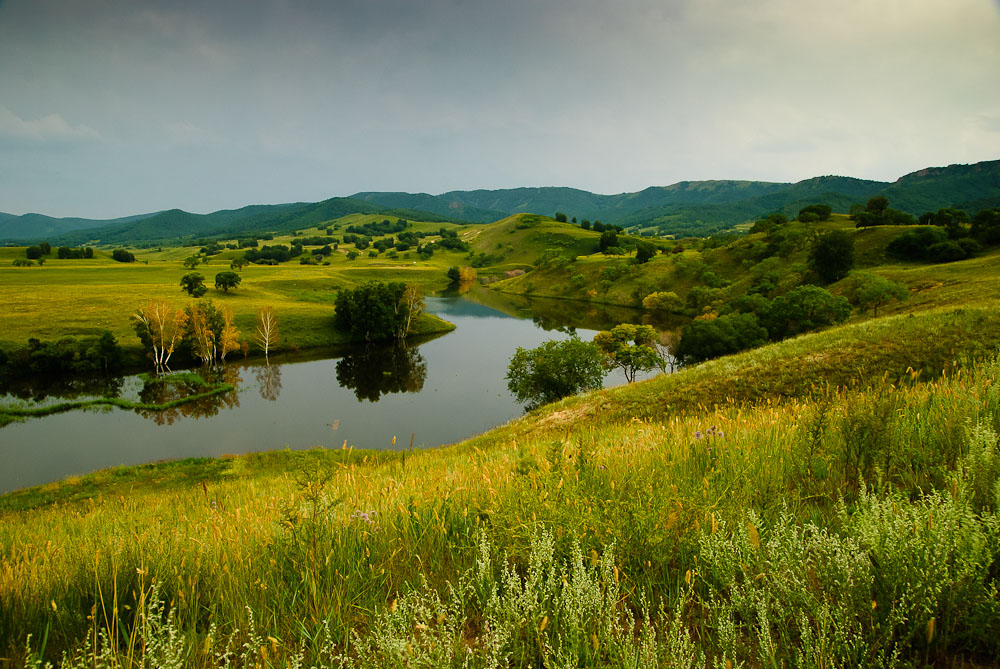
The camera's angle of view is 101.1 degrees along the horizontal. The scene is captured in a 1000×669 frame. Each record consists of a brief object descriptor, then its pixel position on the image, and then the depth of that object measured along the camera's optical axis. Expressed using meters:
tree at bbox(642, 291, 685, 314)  89.19
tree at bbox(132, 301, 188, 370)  48.44
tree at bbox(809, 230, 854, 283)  71.44
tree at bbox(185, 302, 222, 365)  51.03
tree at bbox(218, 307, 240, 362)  52.75
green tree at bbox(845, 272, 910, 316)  47.31
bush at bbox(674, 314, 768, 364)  45.09
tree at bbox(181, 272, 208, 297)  75.56
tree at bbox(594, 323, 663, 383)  46.31
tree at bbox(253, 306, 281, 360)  58.59
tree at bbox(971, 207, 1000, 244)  64.69
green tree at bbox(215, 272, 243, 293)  79.00
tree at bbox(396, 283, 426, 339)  70.94
